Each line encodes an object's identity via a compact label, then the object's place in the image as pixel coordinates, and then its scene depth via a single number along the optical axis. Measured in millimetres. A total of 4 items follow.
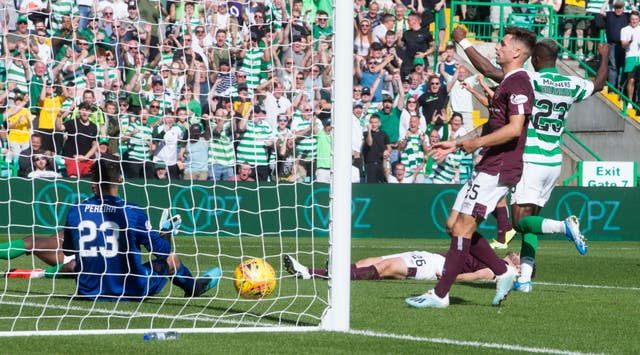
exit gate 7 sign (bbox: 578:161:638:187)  40312
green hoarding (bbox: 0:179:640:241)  36344
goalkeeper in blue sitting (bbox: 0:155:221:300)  16719
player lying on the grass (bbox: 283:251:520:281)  19672
